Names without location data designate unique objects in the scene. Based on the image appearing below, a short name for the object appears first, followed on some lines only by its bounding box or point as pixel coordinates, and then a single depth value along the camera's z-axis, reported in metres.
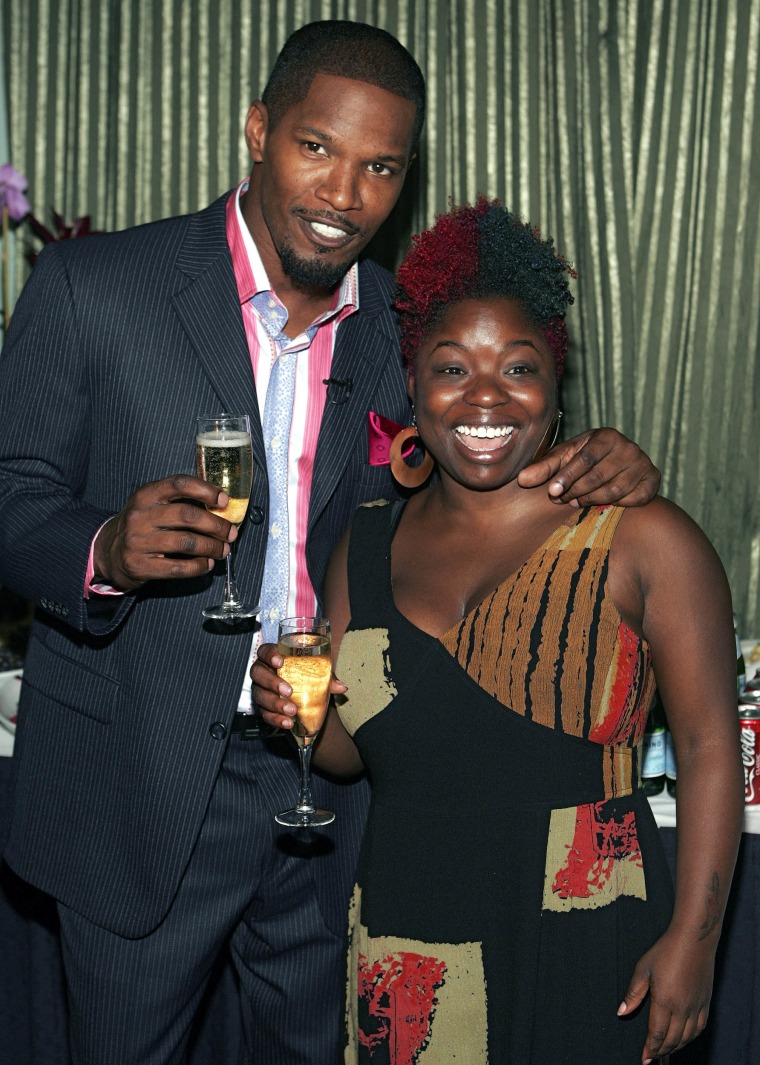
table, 2.74
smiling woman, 1.87
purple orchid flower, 4.02
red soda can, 2.48
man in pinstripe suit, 2.16
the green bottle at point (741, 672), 2.81
